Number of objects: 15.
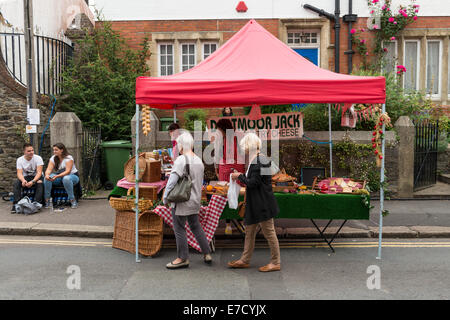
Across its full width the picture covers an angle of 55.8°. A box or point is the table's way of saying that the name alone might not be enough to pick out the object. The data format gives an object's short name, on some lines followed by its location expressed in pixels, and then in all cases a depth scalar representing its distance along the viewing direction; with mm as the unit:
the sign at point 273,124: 8875
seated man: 9047
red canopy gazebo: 5957
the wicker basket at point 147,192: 6879
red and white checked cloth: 6383
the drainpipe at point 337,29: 13219
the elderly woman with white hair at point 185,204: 5629
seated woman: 9188
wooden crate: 7219
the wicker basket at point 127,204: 6398
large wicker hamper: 6312
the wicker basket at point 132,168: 7173
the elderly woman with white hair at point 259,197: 5473
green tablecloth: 6461
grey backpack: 8750
